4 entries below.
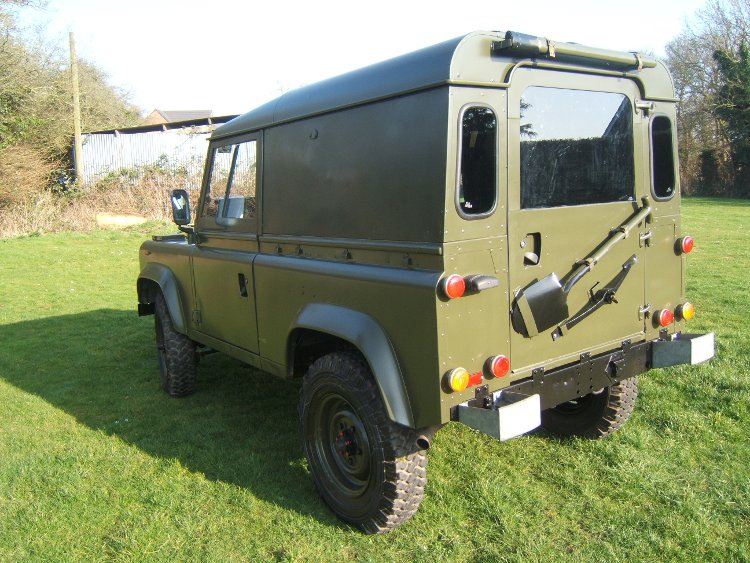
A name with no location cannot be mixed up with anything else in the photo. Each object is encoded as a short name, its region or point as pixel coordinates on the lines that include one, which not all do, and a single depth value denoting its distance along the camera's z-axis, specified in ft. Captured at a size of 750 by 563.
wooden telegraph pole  64.43
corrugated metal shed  63.31
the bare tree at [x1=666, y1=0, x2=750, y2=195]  94.07
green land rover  9.38
